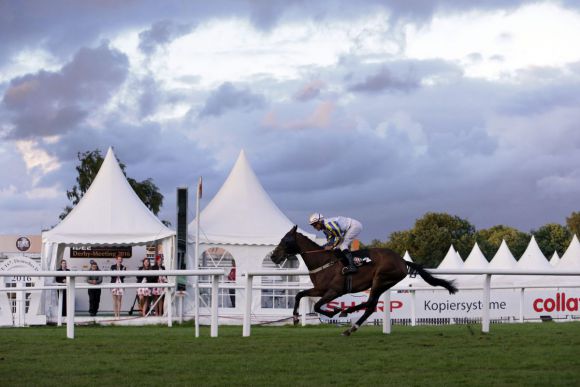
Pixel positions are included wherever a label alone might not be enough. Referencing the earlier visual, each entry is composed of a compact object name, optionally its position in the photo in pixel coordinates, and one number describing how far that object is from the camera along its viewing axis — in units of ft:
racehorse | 44.80
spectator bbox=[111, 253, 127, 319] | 84.07
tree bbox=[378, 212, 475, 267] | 308.19
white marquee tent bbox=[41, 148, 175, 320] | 88.53
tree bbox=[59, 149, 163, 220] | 183.73
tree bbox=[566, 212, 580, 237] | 346.48
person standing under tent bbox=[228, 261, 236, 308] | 97.44
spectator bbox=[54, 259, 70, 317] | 84.25
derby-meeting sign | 100.32
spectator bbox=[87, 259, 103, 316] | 87.66
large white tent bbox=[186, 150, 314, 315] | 93.35
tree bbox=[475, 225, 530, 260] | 348.18
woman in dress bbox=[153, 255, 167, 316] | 84.69
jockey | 46.98
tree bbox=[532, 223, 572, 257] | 353.72
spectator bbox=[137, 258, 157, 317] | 84.84
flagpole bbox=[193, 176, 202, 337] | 81.64
